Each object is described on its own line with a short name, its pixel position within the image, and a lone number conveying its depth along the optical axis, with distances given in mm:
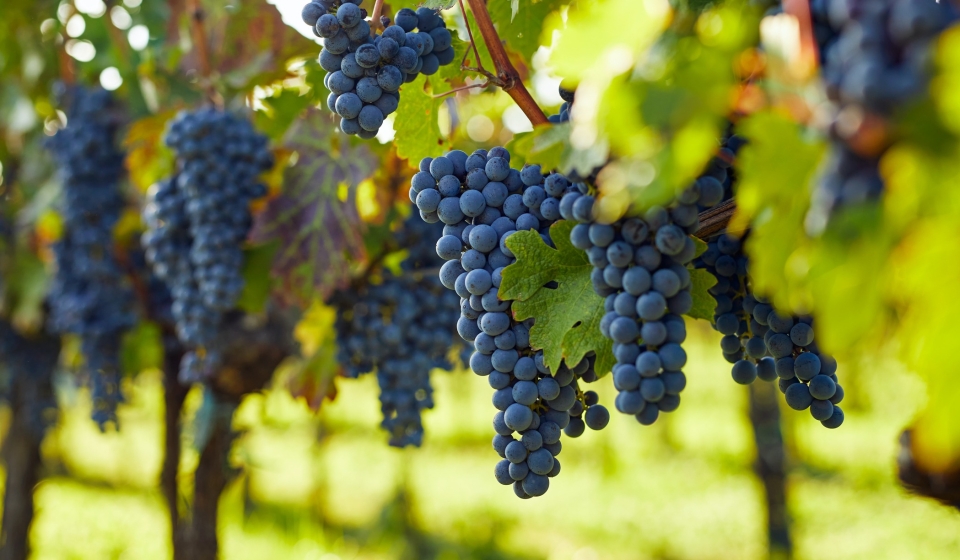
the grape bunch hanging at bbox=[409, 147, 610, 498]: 1190
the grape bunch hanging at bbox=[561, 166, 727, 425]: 1121
